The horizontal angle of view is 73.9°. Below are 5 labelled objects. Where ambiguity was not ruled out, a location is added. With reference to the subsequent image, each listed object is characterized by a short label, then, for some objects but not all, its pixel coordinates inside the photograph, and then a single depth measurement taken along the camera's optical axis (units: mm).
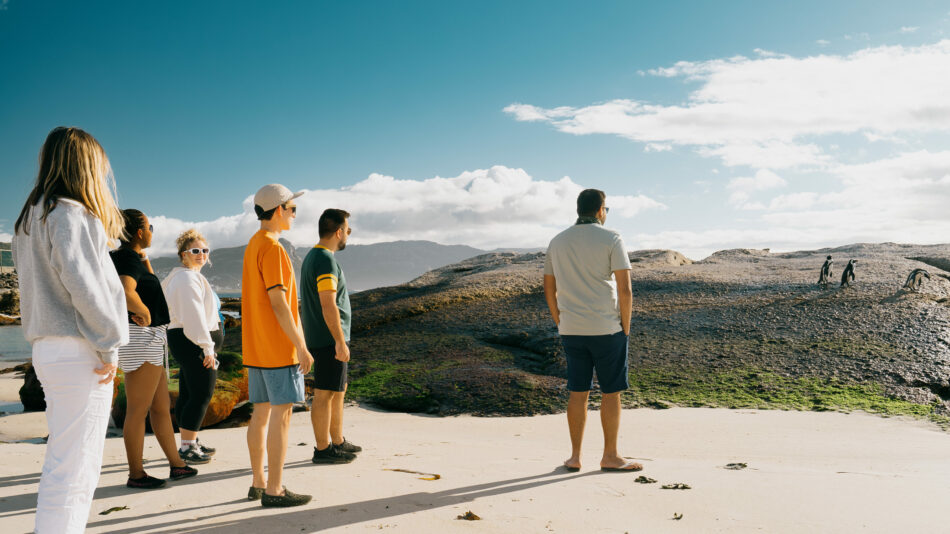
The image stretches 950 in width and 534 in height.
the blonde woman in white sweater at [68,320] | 2715
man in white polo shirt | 4793
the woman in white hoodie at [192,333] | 4914
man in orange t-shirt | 3863
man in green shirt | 4918
